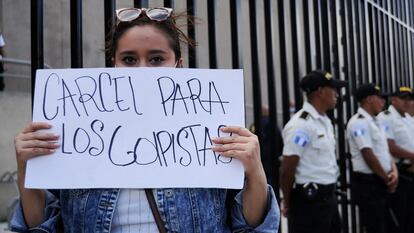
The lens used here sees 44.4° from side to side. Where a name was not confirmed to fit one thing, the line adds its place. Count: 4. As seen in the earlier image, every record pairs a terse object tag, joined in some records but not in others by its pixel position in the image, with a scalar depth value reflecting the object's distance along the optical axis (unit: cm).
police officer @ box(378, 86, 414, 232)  537
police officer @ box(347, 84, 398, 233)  445
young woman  137
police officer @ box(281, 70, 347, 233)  362
